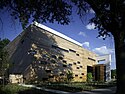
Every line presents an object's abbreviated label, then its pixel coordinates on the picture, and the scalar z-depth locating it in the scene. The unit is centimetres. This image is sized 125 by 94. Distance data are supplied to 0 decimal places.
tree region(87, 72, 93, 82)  2510
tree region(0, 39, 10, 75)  1347
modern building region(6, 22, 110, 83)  1684
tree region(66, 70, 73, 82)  1925
